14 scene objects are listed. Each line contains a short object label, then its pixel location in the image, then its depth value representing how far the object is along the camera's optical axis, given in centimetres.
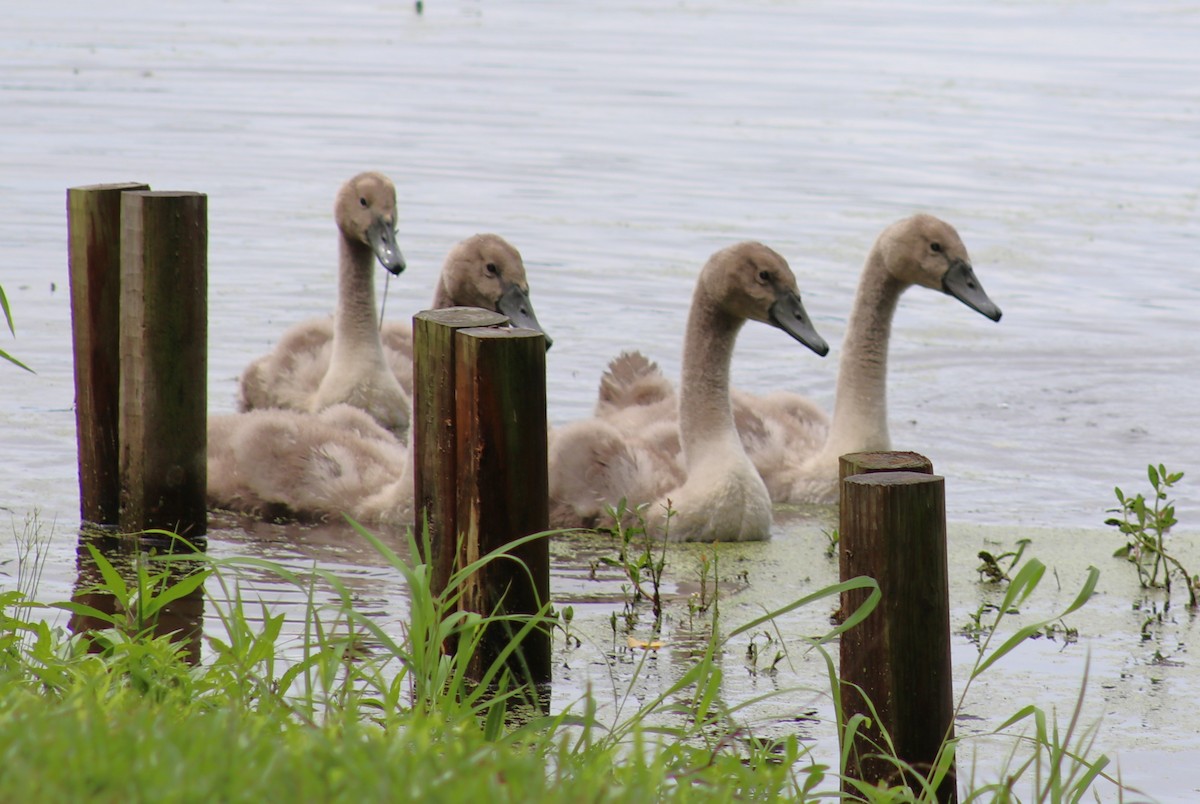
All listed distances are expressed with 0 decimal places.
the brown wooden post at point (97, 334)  1349
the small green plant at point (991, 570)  1320
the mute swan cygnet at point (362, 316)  1675
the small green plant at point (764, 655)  1130
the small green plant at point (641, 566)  1188
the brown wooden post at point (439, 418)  1040
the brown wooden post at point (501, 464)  1013
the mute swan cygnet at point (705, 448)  1463
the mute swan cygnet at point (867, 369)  1619
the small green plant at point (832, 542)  1384
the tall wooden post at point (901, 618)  861
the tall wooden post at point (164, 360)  1290
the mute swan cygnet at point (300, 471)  1462
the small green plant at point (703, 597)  1183
